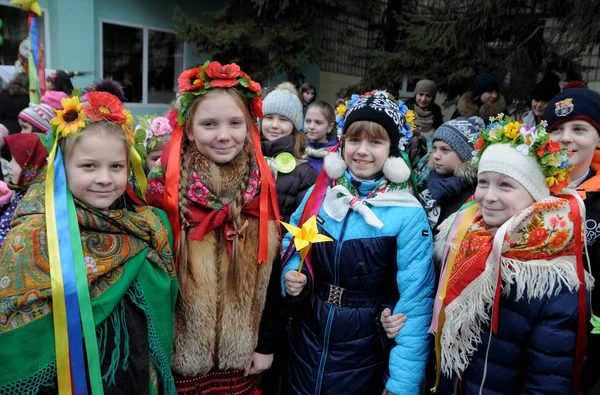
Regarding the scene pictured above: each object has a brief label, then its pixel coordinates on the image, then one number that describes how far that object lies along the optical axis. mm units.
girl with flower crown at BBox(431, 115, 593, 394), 1761
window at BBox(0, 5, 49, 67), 7898
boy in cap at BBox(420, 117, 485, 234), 2785
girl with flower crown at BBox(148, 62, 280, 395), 2027
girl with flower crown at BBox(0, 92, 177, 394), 1573
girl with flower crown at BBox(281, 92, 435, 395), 2123
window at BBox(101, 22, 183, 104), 9219
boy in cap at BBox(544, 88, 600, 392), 2189
